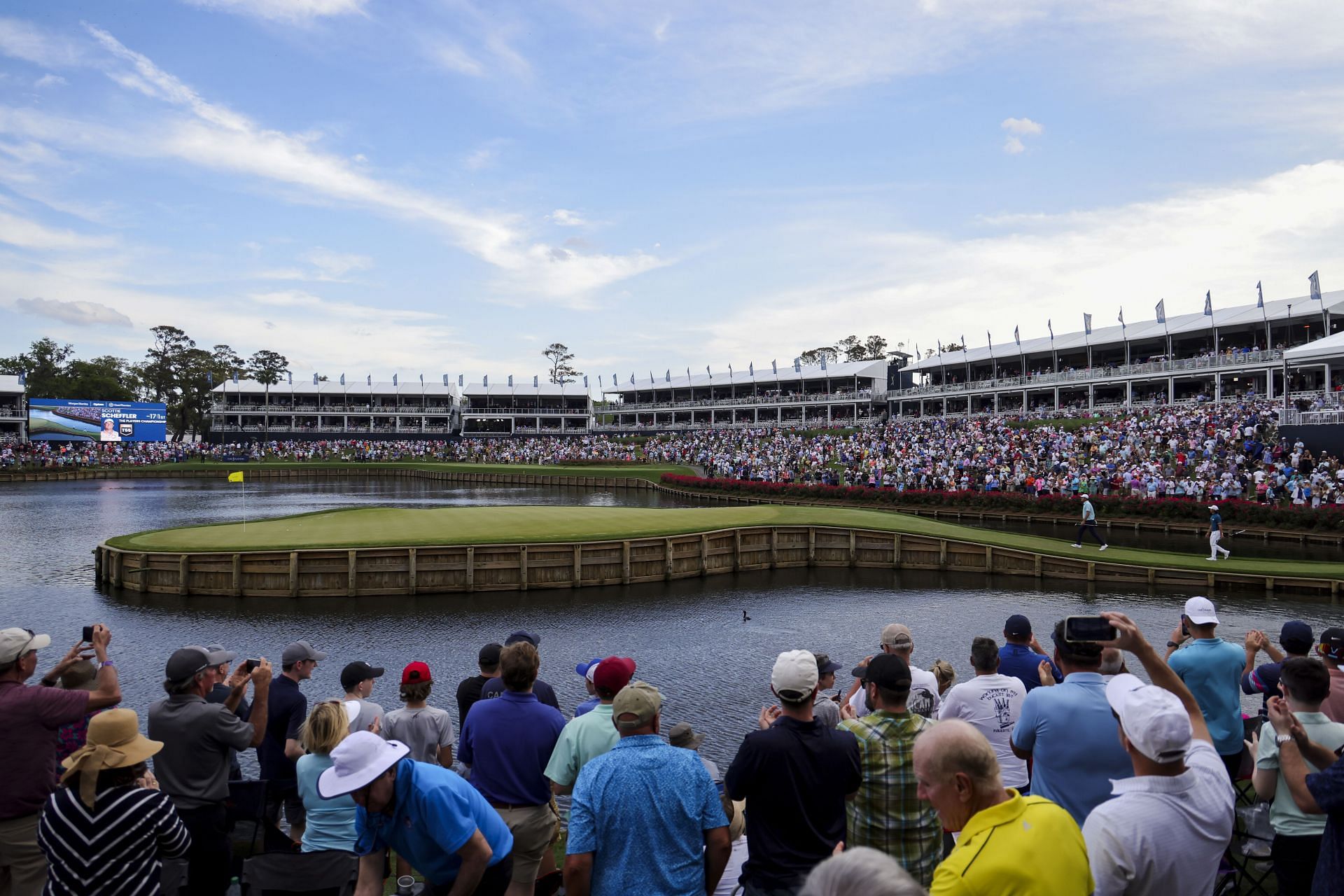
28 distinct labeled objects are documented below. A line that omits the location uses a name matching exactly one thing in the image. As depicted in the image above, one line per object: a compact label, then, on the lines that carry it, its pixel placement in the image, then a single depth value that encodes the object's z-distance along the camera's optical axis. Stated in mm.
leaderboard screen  92688
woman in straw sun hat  3998
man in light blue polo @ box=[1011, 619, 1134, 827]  4645
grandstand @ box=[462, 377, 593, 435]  120000
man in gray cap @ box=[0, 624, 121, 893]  5090
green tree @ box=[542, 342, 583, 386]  172875
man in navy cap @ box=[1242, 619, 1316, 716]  6133
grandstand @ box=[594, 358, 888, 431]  97562
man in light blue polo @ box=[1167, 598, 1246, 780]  6414
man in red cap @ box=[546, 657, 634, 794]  5008
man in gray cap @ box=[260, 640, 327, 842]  7031
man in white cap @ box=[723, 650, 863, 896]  4129
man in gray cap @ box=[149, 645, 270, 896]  5336
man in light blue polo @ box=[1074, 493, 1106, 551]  27438
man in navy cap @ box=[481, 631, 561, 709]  6520
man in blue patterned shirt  4020
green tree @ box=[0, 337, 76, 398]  115188
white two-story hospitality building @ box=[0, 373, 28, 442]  96125
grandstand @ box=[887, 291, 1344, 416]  60844
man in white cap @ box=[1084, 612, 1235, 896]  3234
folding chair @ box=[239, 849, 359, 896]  4691
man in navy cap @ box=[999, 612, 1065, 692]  7383
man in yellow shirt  2873
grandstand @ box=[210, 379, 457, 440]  115438
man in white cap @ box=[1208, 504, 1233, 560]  24703
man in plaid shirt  4434
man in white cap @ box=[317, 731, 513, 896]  3865
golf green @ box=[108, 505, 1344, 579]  24375
